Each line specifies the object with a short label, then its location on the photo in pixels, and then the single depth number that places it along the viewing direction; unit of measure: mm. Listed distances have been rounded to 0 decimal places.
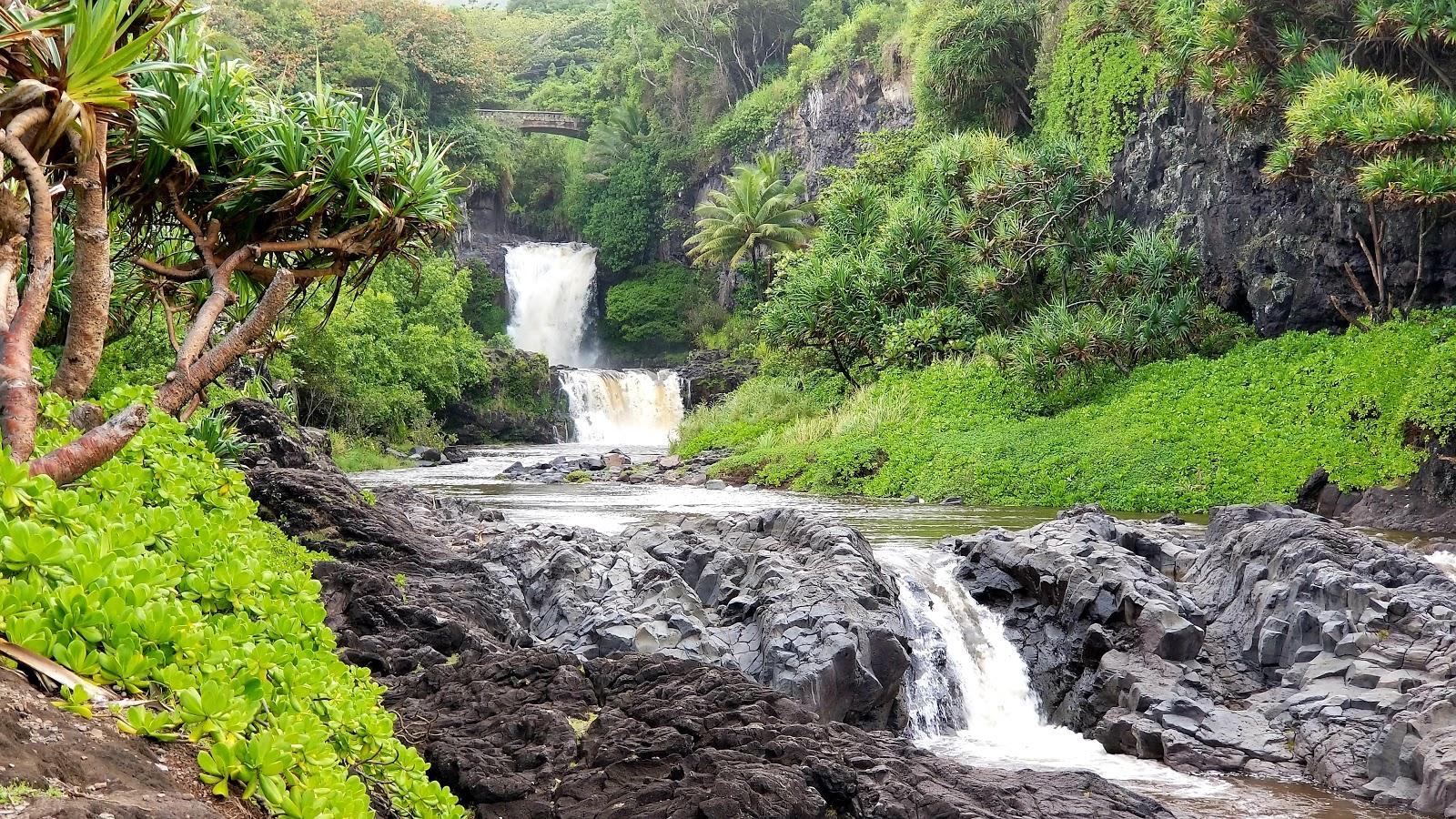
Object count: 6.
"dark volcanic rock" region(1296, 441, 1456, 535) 14938
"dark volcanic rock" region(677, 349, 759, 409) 36375
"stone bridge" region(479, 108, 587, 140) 50375
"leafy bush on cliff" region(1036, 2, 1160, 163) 25094
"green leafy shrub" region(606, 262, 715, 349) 45625
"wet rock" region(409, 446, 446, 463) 29281
